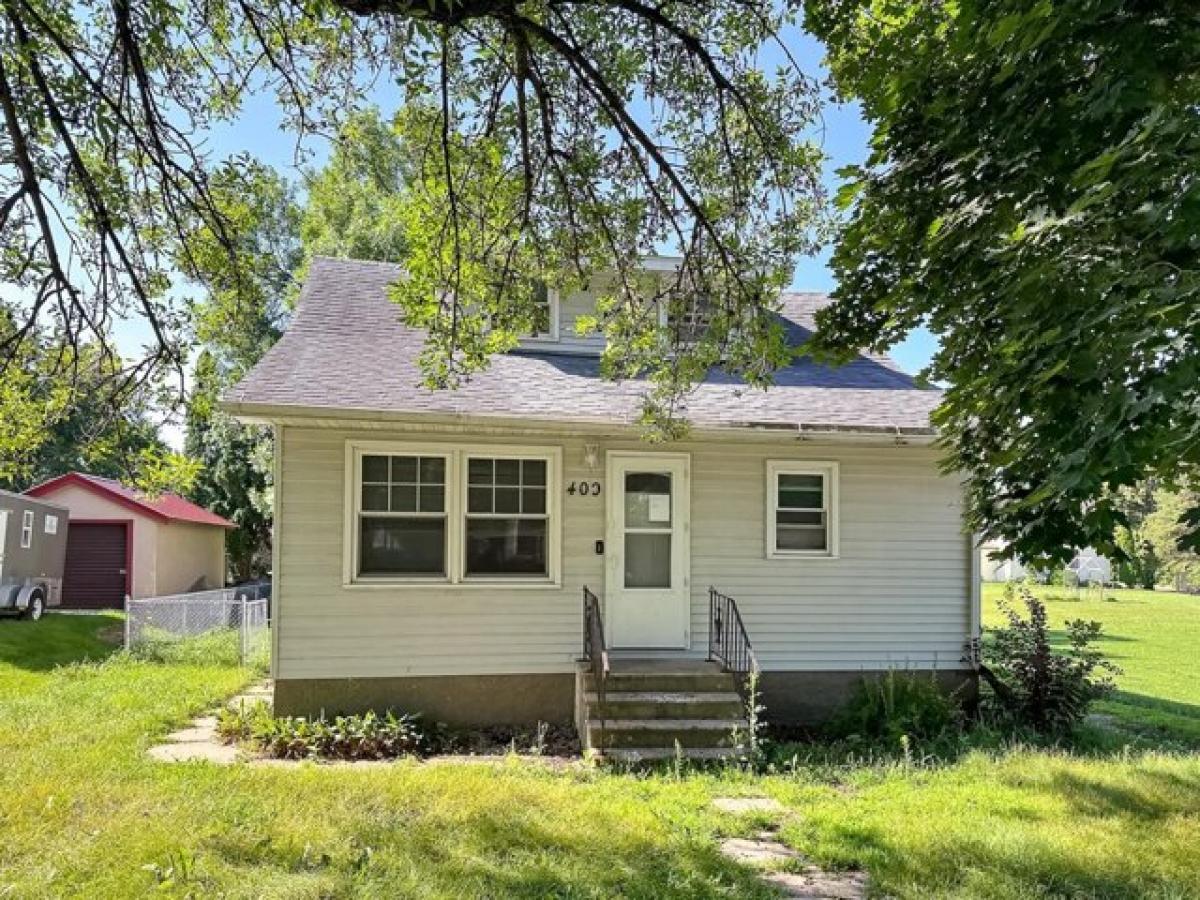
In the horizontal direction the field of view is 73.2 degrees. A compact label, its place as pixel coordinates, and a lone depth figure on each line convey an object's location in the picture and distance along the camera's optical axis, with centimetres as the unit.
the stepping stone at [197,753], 675
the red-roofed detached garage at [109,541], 2073
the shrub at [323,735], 723
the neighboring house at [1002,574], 3673
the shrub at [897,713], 814
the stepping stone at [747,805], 588
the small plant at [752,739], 710
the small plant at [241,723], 751
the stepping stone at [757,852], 495
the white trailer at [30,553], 1547
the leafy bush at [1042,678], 835
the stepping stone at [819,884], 446
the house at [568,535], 798
